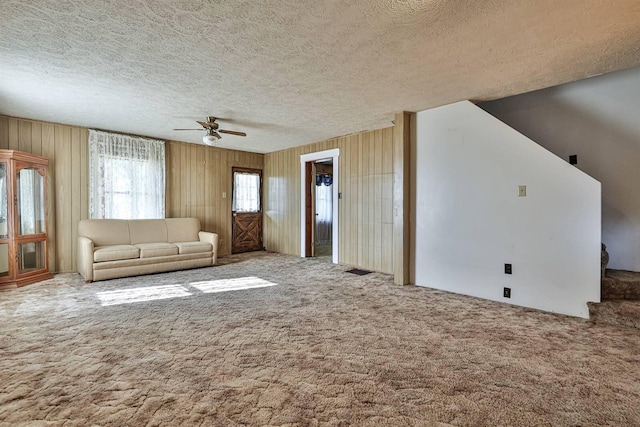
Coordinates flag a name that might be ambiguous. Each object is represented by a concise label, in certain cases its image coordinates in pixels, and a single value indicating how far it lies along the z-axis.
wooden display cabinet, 4.19
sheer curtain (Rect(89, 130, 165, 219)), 5.36
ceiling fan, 4.58
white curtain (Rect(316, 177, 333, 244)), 9.84
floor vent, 5.15
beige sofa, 4.57
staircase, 2.84
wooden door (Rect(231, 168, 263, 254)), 7.39
